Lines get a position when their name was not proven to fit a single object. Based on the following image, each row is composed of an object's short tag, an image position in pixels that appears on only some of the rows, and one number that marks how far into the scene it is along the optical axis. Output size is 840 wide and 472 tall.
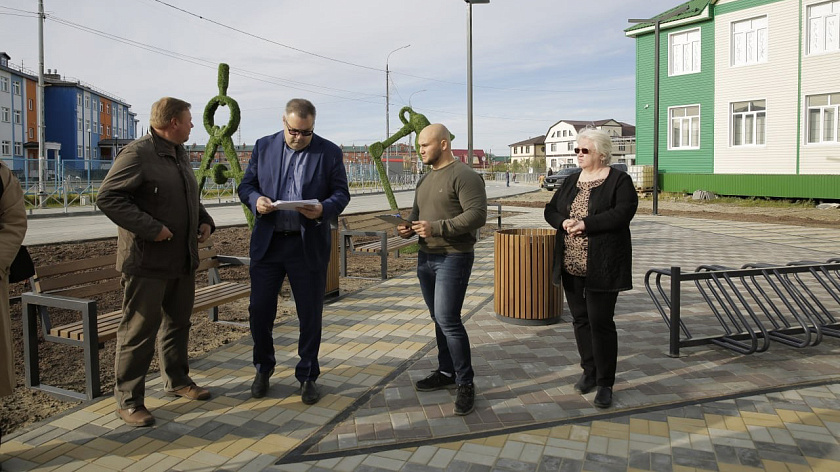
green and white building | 23.83
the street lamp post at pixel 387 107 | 51.41
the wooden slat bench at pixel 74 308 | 4.25
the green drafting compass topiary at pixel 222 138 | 10.14
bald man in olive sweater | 4.05
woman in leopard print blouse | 4.10
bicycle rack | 5.24
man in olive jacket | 3.88
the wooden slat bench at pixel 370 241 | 9.41
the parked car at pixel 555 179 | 41.59
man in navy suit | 4.22
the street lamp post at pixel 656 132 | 21.24
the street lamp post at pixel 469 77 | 15.48
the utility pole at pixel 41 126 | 25.02
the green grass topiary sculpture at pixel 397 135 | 11.70
